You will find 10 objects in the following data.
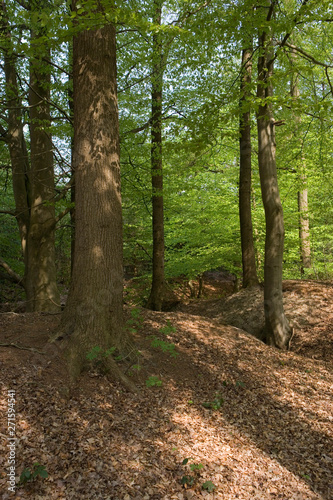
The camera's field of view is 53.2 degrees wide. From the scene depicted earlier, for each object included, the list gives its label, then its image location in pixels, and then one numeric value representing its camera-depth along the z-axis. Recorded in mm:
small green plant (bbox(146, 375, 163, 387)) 4076
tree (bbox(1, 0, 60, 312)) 7100
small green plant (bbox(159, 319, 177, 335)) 5189
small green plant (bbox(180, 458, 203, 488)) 2904
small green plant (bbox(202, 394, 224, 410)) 4281
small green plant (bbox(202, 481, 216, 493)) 2895
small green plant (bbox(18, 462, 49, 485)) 2461
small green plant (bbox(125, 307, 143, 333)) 5548
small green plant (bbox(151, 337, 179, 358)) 4584
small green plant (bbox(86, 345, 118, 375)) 4008
